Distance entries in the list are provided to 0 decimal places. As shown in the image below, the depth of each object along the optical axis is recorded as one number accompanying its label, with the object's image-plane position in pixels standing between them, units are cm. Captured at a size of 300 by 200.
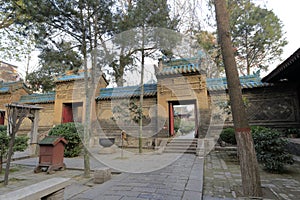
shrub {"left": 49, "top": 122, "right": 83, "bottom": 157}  696
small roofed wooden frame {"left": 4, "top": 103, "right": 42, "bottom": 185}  400
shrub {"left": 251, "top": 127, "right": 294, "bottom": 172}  419
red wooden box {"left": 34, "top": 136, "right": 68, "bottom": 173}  486
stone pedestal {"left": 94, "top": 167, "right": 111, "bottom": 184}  384
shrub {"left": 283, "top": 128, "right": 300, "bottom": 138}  726
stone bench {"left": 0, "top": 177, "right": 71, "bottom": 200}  187
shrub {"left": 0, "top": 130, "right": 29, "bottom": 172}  456
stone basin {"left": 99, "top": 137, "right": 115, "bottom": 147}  806
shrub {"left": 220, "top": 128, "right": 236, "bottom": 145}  659
